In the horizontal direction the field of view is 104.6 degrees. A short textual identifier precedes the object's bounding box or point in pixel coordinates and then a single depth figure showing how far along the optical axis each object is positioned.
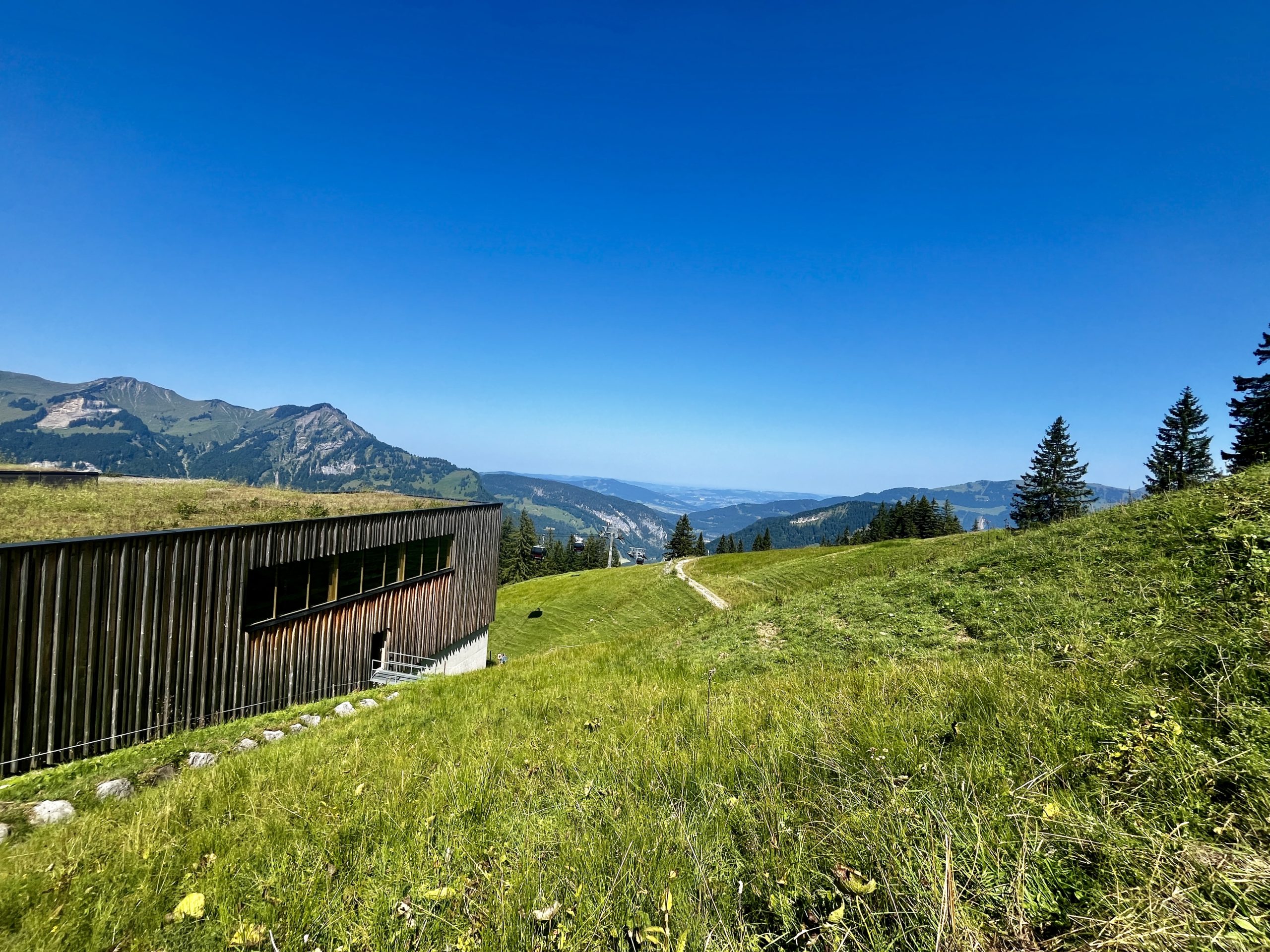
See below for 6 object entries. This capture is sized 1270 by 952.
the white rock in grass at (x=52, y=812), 5.51
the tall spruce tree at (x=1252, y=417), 29.50
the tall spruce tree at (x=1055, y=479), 56.50
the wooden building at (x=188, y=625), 7.78
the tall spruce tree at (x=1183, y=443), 45.41
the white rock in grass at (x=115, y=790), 6.09
